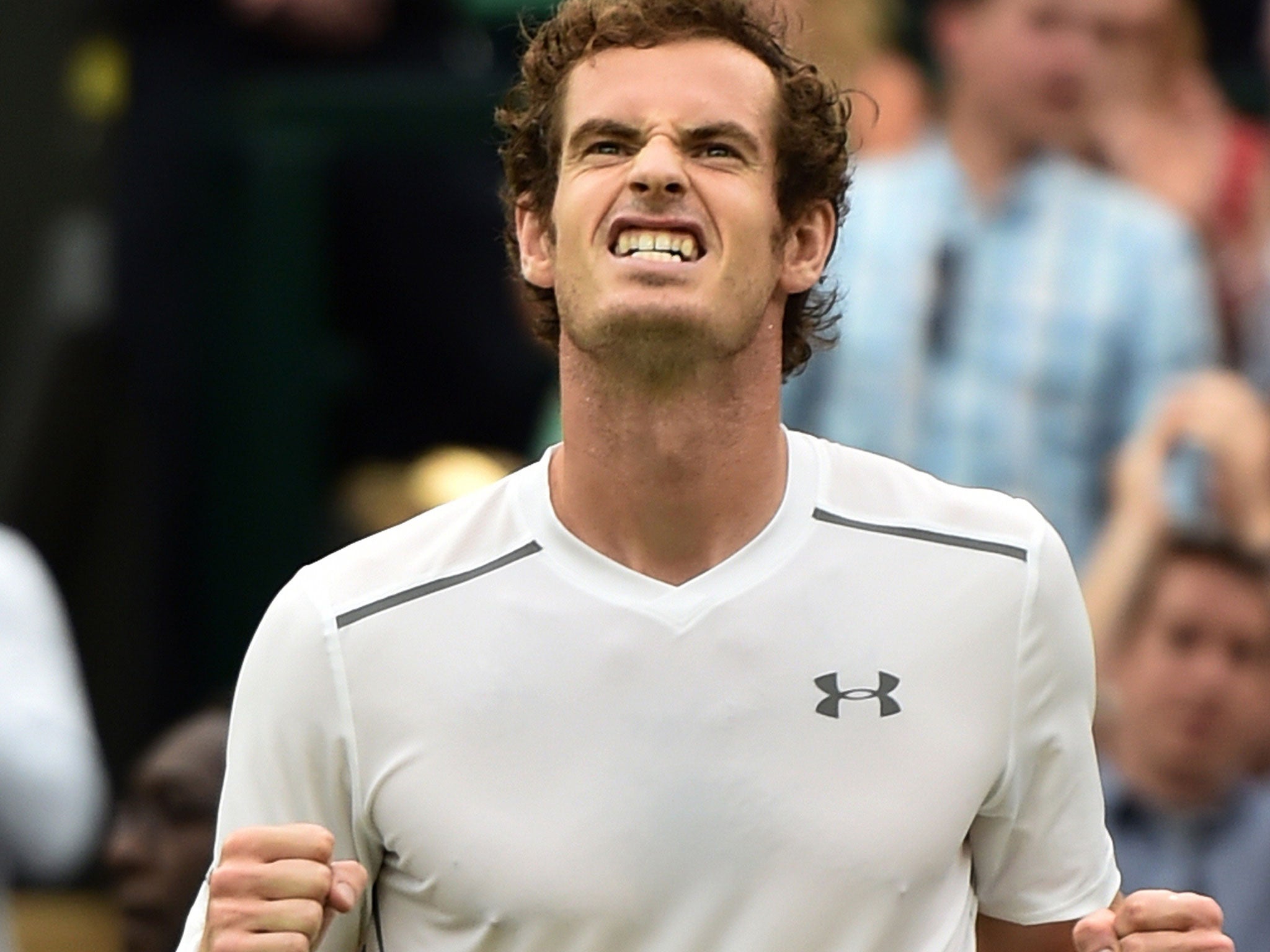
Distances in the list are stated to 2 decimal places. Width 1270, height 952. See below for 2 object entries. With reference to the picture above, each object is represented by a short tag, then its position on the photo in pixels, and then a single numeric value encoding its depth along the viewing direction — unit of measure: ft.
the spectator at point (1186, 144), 41.98
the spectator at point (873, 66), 41.32
